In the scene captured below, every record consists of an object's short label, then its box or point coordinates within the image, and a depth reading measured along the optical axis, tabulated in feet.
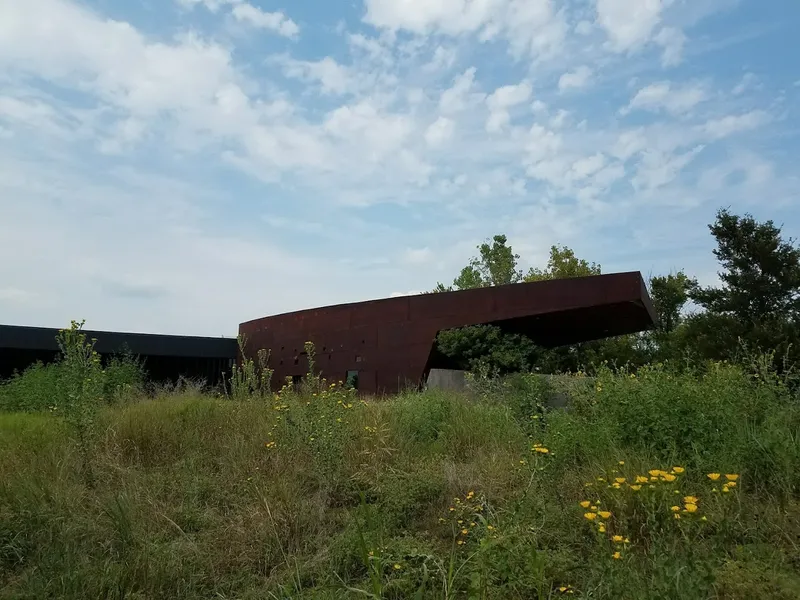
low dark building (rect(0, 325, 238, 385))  66.39
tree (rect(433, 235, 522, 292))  108.90
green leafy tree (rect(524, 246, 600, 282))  91.81
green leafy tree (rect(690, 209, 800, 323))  71.82
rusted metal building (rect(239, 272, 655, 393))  43.73
